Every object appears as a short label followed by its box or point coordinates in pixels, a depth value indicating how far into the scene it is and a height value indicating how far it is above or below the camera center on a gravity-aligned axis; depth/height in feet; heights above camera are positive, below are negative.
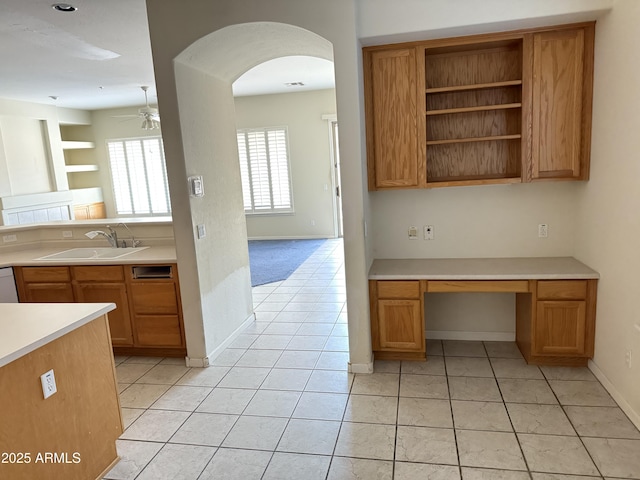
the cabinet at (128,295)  11.67 -2.94
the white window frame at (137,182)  31.22 +0.00
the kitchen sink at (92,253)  12.96 -2.02
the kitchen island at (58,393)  5.82 -3.03
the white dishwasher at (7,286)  12.14 -2.62
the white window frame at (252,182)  28.76 -0.29
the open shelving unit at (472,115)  10.55 +1.14
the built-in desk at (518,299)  9.83 -3.16
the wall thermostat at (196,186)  10.88 -0.18
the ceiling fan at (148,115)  22.50 +3.40
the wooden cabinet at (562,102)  9.54 +1.18
